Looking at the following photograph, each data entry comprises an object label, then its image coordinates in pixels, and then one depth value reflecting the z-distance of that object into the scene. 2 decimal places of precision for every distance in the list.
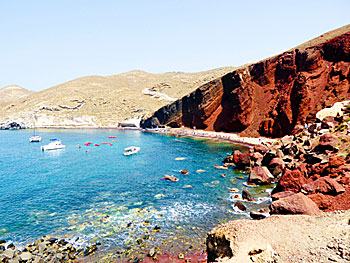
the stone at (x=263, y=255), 10.93
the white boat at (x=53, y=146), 73.69
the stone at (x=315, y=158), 31.27
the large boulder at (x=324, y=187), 20.46
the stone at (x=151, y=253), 19.34
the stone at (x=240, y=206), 27.41
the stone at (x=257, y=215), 23.41
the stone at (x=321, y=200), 19.65
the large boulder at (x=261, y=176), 36.78
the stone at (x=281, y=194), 24.77
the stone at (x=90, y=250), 20.00
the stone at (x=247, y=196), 30.16
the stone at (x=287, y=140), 46.17
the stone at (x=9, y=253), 19.18
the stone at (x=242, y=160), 46.31
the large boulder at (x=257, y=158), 45.09
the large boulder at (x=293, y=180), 27.19
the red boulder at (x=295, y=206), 16.47
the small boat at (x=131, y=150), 65.00
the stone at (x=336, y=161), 26.61
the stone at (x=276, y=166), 39.28
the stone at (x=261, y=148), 49.72
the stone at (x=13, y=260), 18.52
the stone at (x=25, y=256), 18.95
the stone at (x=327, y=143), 33.28
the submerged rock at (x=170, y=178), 39.83
